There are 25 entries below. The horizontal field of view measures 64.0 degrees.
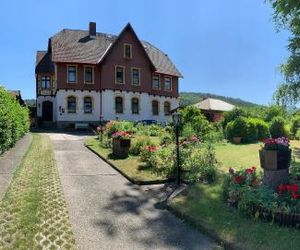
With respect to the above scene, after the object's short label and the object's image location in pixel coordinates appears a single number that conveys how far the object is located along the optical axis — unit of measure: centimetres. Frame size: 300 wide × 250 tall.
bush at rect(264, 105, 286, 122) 1852
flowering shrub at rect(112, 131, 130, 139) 975
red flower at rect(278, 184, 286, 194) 460
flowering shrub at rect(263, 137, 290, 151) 497
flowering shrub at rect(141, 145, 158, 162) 828
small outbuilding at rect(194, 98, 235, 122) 3067
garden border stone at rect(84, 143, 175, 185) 677
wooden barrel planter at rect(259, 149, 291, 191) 488
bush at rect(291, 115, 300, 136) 1649
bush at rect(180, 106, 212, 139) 1402
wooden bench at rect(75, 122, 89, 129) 2421
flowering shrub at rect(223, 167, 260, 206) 487
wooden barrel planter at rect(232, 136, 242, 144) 1345
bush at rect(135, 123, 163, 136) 1530
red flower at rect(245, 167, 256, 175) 527
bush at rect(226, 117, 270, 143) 1369
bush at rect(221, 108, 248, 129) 1587
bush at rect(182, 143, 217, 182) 660
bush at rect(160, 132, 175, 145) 1046
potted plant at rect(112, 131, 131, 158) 965
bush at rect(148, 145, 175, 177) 721
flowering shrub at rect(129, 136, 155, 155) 981
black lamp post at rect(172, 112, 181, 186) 687
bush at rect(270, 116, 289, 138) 1521
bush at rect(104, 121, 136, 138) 1369
